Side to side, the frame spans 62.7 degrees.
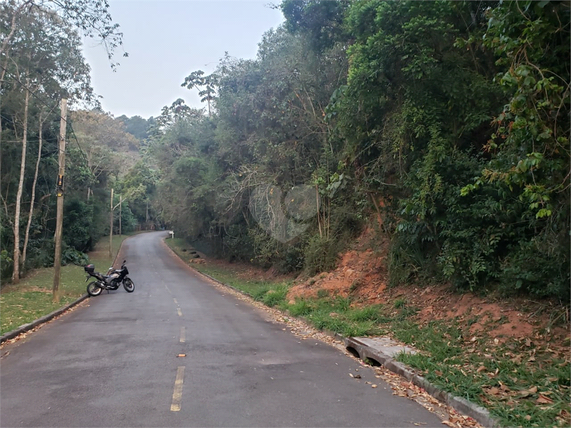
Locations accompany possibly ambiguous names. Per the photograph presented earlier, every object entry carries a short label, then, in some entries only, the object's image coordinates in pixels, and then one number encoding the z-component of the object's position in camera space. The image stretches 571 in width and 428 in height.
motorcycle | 20.50
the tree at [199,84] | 45.53
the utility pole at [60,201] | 16.95
